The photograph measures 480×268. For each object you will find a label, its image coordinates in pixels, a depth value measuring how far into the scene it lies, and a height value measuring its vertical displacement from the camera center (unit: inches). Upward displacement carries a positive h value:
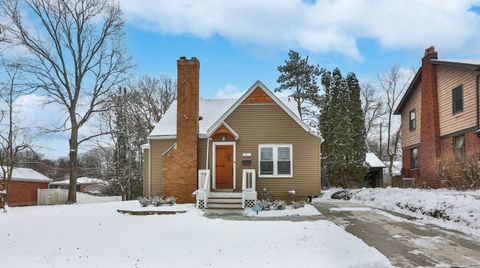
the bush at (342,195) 842.2 -70.6
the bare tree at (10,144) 812.6 +38.7
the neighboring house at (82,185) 2107.3 -129.0
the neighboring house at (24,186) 1110.4 -74.6
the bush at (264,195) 649.6 -53.0
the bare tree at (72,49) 976.9 +292.7
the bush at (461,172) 553.0 -10.6
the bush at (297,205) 569.8 -60.9
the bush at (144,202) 593.7 -60.4
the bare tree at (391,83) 1659.7 +349.4
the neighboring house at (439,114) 684.7 +101.3
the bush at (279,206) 557.3 -60.8
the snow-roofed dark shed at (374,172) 1226.0 -25.8
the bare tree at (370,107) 1801.2 +264.0
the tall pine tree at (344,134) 1064.8 +82.1
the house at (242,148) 658.2 +24.8
